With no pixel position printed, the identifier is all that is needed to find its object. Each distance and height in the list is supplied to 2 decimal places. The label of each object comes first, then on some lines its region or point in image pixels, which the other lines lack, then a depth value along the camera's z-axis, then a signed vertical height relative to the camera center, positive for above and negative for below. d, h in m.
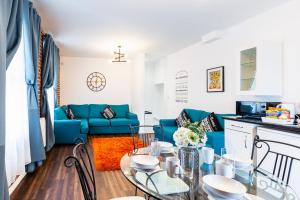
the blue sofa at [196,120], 3.73 -0.67
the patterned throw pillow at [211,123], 4.15 -0.49
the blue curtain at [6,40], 1.93 +0.56
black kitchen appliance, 3.38 -0.18
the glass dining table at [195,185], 1.42 -0.61
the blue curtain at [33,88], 3.22 +0.12
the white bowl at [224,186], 1.27 -0.55
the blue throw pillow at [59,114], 5.66 -0.45
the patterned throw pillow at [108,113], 7.35 -0.54
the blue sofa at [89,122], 5.45 -0.72
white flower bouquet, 1.71 -0.30
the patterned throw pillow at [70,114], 6.63 -0.53
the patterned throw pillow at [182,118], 5.18 -0.50
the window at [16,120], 2.66 -0.31
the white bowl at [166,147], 2.32 -0.53
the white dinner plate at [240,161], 1.77 -0.51
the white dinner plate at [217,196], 1.31 -0.59
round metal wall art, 7.87 +0.54
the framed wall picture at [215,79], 4.58 +0.38
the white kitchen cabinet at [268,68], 3.21 +0.42
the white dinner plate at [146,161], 1.76 -0.53
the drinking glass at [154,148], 2.08 -0.47
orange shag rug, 3.92 -1.16
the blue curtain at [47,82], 4.27 +0.29
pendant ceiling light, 6.02 +1.31
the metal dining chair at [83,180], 1.32 -0.50
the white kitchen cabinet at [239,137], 3.12 -0.59
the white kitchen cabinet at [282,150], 2.41 -0.59
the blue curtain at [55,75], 5.69 +0.54
